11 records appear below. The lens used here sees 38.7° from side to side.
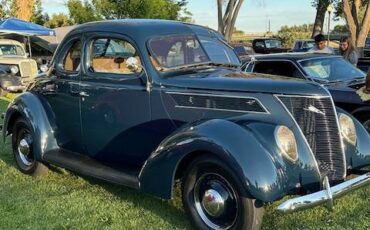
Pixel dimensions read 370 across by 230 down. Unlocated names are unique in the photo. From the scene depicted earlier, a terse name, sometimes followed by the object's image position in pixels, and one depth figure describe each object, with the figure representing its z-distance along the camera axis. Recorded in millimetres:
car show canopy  22359
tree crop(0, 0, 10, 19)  36969
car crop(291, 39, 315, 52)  22834
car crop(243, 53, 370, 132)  7773
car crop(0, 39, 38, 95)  16412
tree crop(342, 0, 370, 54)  19203
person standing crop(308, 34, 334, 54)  10923
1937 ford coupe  4234
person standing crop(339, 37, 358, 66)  12969
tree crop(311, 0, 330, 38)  33812
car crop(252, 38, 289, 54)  28445
